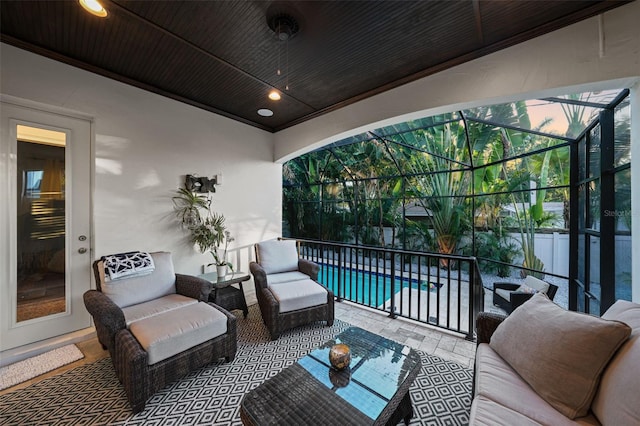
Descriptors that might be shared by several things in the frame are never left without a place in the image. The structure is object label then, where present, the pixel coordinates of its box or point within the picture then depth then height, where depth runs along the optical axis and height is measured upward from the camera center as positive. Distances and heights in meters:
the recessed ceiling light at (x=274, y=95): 3.21 +1.63
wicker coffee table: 1.21 -1.05
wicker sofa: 1.08 -0.82
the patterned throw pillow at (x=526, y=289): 3.42 -1.13
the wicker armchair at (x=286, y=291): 2.68 -0.95
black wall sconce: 3.43 +0.43
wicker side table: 3.02 -1.07
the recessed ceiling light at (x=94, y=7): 1.85 +1.63
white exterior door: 2.33 -0.14
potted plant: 3.37 -0.15
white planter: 3.21 -0.80
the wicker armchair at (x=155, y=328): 1.75 -0.97
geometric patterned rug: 1.68 -1.47
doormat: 2.06 -1.45
